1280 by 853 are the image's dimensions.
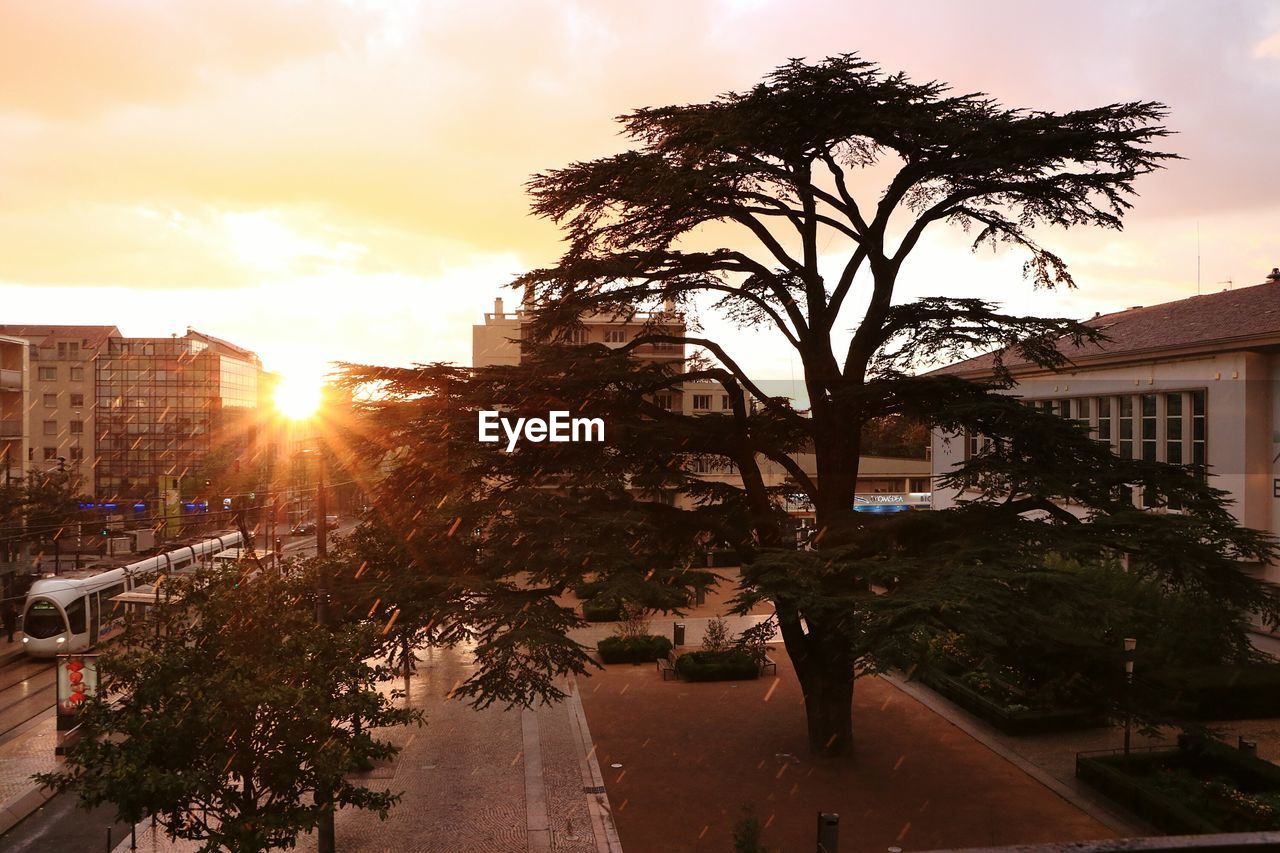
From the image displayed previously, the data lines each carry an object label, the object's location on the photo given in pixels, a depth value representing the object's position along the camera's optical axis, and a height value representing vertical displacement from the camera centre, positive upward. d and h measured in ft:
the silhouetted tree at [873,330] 45.24 +6.64
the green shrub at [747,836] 39.73 -18.68
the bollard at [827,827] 26.77 -13.59
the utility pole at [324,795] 38.37 -16.11
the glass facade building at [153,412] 240.94 +4.49
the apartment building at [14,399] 159.74 +5.42
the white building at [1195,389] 96.43 +5.23
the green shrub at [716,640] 91.39 -22.48
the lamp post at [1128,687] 47.11 -13.91
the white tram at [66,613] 91.45 -19.64
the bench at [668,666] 88.23 -24.20
